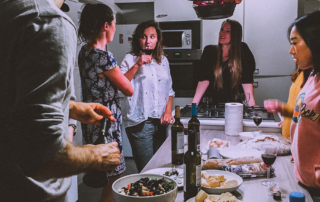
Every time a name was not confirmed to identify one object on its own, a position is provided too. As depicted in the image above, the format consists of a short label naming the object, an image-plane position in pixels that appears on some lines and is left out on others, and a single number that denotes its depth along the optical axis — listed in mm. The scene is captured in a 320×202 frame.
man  721
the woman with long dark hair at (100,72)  1924
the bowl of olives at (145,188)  930
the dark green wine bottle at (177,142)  1414
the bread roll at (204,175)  1197
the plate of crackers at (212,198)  1004
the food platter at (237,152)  1512
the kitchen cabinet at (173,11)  3727
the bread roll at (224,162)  1324
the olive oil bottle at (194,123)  1236
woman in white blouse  2461
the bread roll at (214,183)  1125
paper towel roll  2008
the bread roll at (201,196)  1001
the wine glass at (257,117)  1887
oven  3764
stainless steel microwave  3716
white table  1136
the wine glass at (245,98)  2312
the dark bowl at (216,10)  1474
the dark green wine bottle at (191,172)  1057
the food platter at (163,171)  1248
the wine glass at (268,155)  1232
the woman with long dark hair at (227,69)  2754
